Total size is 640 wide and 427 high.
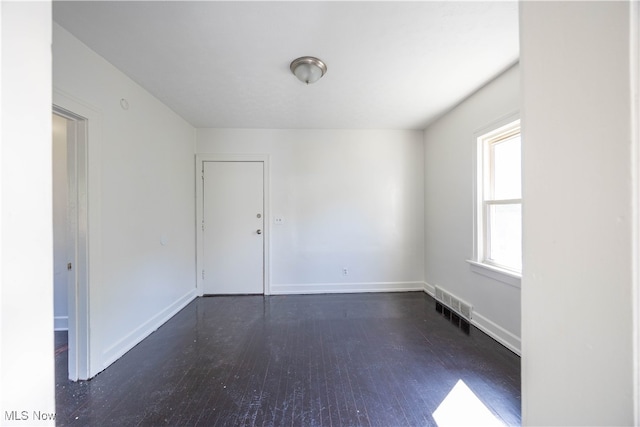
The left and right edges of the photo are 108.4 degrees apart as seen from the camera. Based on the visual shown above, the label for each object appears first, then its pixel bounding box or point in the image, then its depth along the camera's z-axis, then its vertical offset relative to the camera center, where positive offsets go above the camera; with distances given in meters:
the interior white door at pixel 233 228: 3.30 -0.21
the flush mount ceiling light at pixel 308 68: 1.77 +1.15
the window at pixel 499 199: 2.08 +0.13
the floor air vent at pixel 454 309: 2.45 -1.14
